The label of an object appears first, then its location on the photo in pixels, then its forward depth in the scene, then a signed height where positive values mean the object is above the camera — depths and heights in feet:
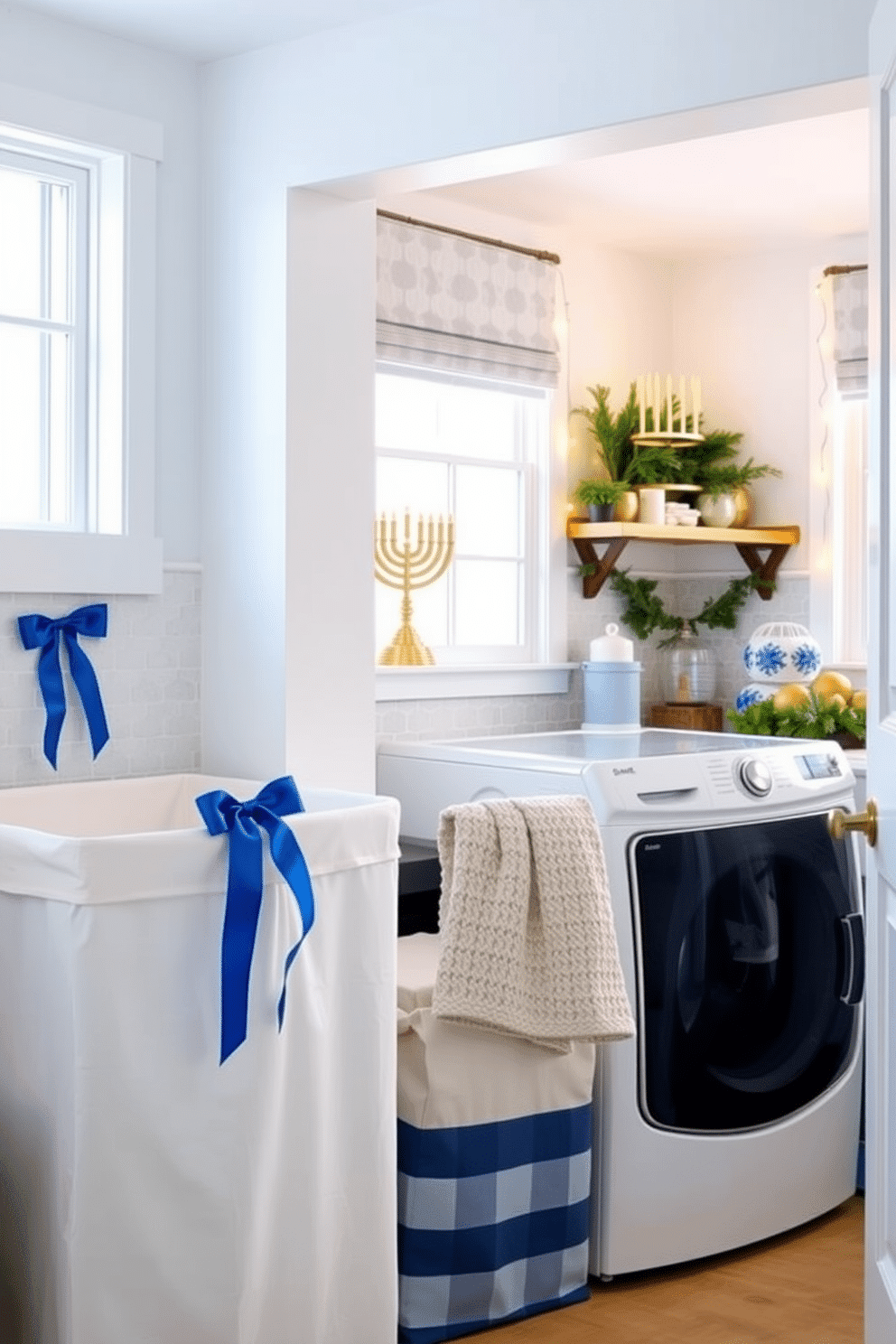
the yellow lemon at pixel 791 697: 13.39 -0.33
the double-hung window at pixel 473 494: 13.28 +1.32
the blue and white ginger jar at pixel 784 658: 14.34 -0.01
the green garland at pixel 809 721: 13.23 -0.52
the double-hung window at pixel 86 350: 10.13 +1.86
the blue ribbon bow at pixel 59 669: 9.81 -0.07
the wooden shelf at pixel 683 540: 14.37 +1.01
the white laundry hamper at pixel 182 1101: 7.50 -2.11
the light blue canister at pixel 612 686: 13.50 -0.25
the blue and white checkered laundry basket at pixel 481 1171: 9.22 -2.90
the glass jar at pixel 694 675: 15.19 -0.17
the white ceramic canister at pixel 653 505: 14.62 +1.32
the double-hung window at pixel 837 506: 14.92 +1.35
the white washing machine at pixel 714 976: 10.01 -2.02
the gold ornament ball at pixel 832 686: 13.98 -0.25
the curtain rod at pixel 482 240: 12.76 +3.35
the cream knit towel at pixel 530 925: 9.19 -1.51
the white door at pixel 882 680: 6.17 -0.09
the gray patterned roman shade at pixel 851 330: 14.61 +2.87
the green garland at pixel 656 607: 15.34 +0.44
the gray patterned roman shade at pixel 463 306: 12.69 +2.77
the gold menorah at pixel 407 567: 12.97 +0.69
